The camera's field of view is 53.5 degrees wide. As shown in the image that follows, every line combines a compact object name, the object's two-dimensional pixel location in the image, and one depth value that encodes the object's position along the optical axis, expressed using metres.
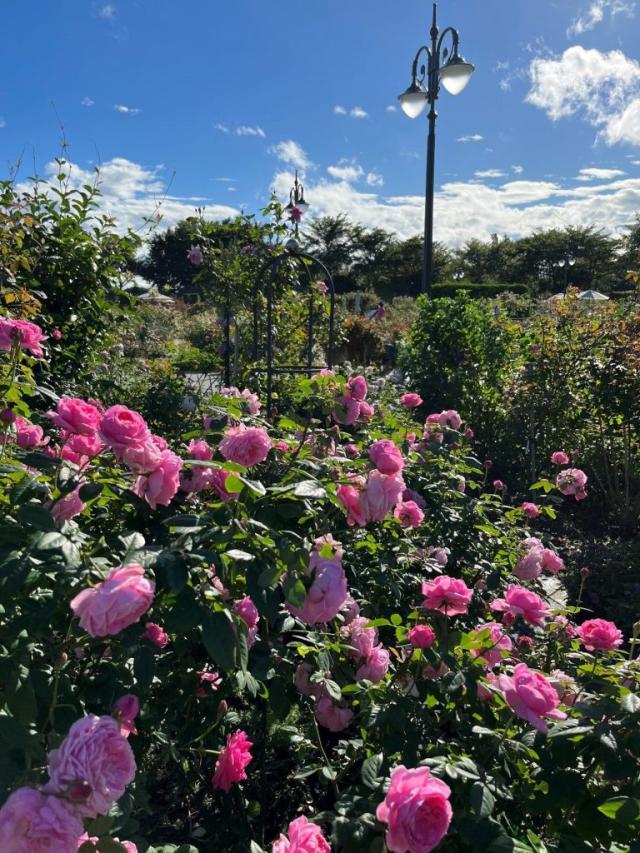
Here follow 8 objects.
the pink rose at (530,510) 2.62
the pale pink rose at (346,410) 1.69
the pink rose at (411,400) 3.21
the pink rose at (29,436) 1.53
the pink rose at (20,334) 1.57
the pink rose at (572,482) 2.79
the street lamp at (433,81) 7.04
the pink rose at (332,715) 1.49
